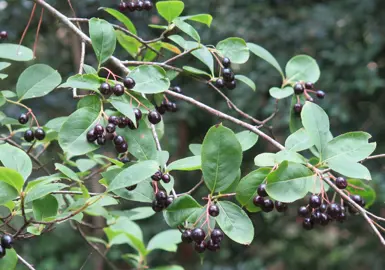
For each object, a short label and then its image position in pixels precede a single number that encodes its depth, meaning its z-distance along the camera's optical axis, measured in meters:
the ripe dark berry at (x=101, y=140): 1.18
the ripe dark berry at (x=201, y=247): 1.18
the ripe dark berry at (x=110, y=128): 1.18
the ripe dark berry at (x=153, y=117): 1.22
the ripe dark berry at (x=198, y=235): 1.17
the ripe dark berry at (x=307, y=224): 1.25
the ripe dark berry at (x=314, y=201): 1.20
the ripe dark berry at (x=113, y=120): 1.18
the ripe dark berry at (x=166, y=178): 1.19
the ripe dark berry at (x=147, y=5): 1.36
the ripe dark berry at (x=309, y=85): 1.38
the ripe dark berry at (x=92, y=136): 1.18
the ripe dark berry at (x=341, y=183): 1.22
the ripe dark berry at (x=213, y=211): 1.17
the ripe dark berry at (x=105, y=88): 1.19
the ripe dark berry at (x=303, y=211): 1.24
